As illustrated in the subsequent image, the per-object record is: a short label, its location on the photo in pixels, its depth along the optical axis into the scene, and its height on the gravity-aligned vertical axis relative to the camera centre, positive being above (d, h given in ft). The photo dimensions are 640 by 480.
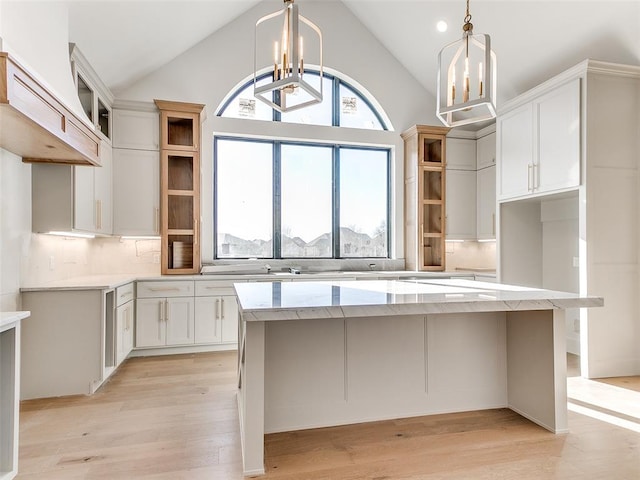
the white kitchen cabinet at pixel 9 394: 6.10 -2.46
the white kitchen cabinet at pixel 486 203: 16.35 +1.70
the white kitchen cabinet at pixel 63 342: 9.65 -2.61
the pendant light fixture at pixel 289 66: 6.26 +3.02
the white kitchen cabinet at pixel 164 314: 12.90 -2.47
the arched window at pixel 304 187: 15.99 +2.44
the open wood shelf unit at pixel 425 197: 16.57 +1.99
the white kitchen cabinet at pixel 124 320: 11.19 -2.45
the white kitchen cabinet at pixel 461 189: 17.17 +2.39
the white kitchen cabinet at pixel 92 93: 10.61 +4.76
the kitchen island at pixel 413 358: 7.63 -2.51
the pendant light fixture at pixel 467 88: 6.49 +2.72
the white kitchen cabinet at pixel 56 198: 10.26 +1.21
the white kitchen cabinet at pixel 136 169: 13.71 +2.67
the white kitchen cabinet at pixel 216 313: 13.44 -2.54
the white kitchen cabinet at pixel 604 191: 11.03 +1.51
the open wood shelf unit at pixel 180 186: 13.94 +2.20
